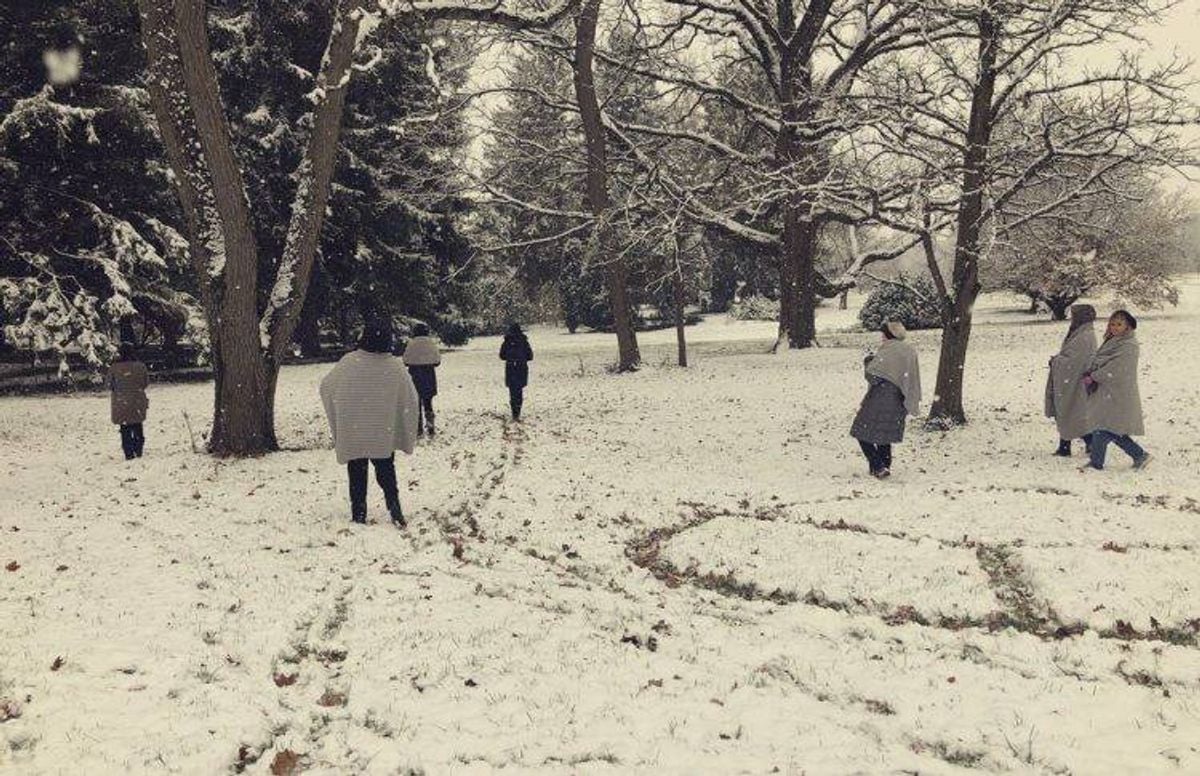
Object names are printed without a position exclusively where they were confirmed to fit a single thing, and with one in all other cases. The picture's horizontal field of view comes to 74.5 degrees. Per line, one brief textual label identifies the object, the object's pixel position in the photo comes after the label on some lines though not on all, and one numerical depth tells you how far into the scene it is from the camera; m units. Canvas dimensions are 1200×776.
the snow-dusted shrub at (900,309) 33.31
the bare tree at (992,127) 10.93
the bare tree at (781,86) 19.73
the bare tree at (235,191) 10.11
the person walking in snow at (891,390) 9.16
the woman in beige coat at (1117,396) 9.22
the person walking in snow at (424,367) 12.78
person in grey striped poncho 7.38
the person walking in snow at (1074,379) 9.76
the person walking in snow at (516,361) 14.09
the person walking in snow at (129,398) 11.45
